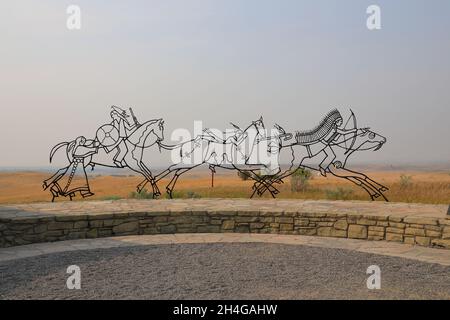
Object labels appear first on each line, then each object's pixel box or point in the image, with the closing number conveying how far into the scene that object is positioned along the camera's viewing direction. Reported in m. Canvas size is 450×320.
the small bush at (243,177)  16.05
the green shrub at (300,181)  14.99
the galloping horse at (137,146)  10.08
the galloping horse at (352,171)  9.99
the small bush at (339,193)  12.39
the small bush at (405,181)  14.72
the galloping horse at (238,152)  10.29
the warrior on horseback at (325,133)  10.08
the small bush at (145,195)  12.51
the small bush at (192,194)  12.97
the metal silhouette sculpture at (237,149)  10.07
